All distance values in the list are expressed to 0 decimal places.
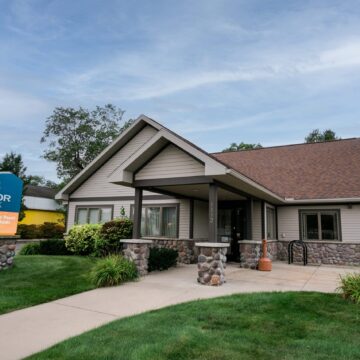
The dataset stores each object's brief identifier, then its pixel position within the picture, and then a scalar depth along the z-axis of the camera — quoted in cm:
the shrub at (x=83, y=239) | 1377
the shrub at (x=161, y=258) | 966
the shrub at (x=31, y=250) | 1385
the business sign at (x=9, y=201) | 911
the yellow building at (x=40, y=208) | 2947
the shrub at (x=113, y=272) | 755
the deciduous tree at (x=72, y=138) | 2966
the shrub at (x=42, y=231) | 2480
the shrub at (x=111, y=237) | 1315
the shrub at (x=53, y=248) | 1399
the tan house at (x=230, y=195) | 869
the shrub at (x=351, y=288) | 585
